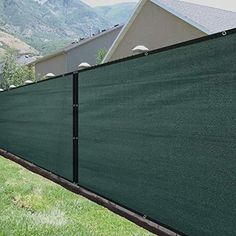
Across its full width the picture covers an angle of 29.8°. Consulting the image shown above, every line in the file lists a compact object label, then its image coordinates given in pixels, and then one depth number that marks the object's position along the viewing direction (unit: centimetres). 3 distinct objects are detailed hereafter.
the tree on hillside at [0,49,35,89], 3841
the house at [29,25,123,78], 3391
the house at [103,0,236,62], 1481
